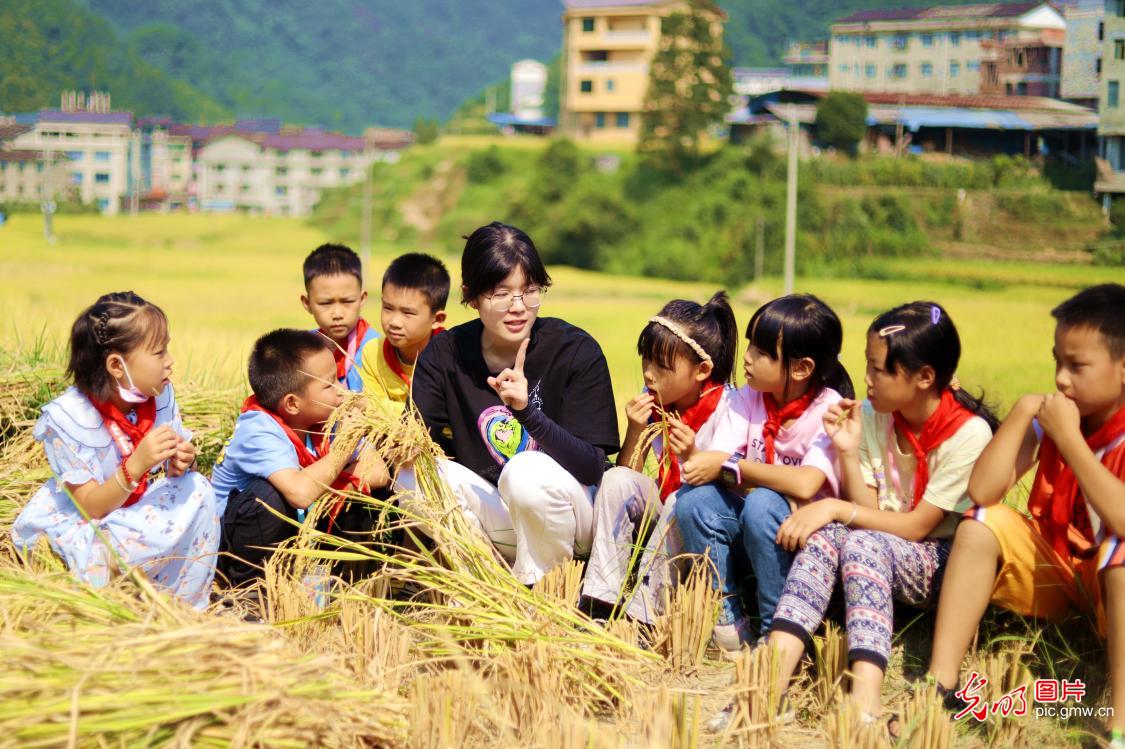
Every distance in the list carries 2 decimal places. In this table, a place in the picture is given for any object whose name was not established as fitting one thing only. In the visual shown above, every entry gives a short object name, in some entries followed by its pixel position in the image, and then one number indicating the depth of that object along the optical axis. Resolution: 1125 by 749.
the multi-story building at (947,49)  37.03
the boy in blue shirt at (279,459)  3.41
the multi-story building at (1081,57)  32.03
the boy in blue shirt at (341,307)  4.09
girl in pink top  3.04
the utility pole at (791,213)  33.25
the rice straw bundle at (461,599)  2.79
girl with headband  3.23
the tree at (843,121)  38.97
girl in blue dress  3.20
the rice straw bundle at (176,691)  2.13
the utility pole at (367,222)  41.12
